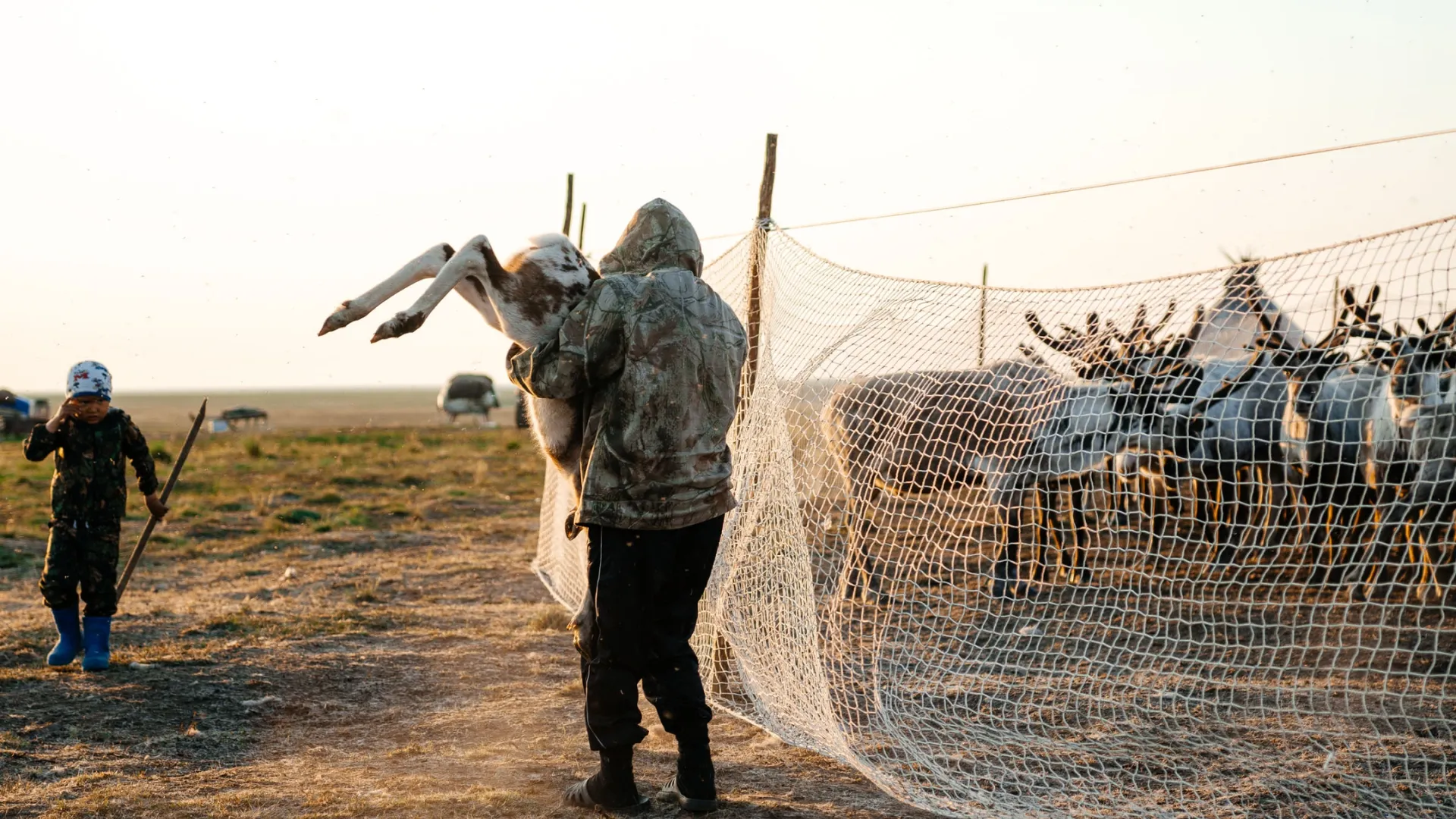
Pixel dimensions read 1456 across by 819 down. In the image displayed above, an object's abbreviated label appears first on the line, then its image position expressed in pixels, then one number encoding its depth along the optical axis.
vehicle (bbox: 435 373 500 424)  62.38
